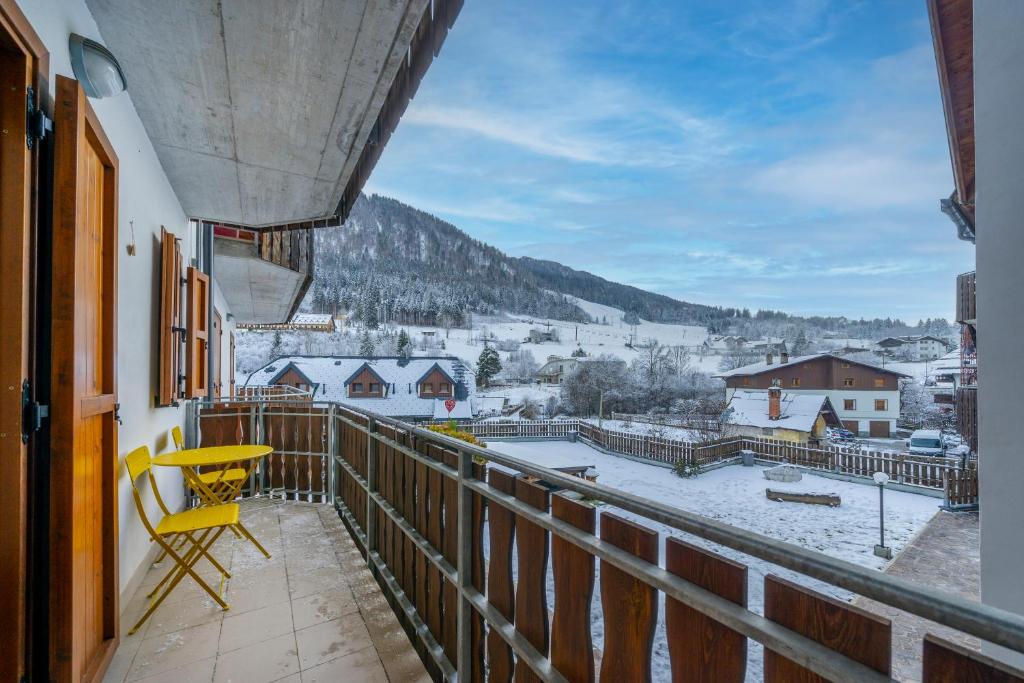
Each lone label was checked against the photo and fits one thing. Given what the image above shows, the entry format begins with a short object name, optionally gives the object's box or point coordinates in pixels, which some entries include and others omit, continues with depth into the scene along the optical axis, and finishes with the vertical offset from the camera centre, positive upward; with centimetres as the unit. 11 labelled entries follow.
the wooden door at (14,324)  138 +6
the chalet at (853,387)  2584 -243
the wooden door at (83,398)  153 -19
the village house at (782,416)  1967 -321
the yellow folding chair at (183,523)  243 -98
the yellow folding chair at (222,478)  348 -107
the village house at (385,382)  2177 -177
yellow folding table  306 -79
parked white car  1698 -379
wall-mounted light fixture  180 +109
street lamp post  758 -328
